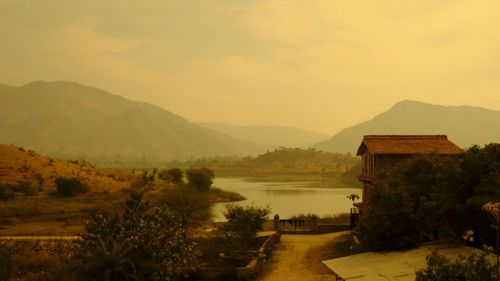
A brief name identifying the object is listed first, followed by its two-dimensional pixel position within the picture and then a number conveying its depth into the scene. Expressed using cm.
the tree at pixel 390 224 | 2355
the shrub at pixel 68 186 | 6341
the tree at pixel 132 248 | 1844
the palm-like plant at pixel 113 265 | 1828
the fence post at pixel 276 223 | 4116
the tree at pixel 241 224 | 3428
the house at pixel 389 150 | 3719
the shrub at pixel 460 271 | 1290
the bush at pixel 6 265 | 2294
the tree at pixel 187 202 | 4300
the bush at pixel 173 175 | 9026
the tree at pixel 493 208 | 1265
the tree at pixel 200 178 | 8578
